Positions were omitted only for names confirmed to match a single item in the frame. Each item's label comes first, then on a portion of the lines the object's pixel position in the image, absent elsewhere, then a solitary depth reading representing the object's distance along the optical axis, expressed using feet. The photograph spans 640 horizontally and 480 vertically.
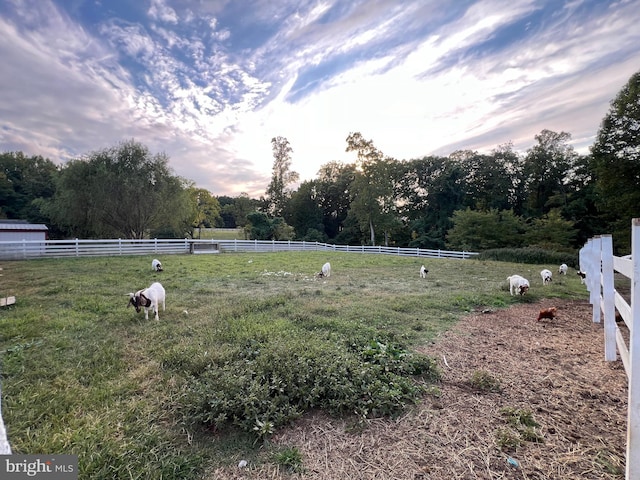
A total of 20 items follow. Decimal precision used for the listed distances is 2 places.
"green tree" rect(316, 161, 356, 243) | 129.90
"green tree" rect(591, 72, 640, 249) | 41.87
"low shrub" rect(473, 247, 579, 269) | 53.78
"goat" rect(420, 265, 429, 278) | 33.22
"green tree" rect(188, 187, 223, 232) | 116.73
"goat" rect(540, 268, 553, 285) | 26.69
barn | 55.21
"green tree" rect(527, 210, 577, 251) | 73.00
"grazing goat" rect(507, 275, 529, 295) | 20.54
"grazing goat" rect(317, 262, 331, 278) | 33.02
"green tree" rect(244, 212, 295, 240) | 96.22
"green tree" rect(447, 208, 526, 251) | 79.36
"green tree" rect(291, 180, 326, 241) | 124.57
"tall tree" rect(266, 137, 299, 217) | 111.75
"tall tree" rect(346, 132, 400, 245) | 97.14
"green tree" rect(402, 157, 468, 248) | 104.58
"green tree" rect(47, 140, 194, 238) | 63.16
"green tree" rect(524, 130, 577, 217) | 90.33
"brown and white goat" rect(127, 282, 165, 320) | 15.16
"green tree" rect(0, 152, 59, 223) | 109.09
